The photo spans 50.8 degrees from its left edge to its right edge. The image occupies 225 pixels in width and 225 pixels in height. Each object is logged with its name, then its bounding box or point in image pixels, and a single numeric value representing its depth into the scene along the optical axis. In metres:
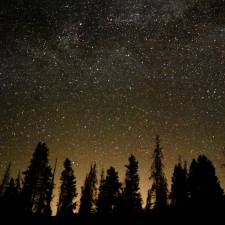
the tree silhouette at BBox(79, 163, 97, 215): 46.19
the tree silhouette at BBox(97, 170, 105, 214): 36.52
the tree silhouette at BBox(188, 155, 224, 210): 29.78
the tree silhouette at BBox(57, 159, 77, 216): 42.62
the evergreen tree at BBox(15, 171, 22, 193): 49.41
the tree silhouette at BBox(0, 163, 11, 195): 66.27
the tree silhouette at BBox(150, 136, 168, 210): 35.39
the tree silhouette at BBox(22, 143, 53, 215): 35.25
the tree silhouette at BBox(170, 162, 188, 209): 36.68
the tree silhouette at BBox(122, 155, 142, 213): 36.15
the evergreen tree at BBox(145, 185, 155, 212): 42.23
